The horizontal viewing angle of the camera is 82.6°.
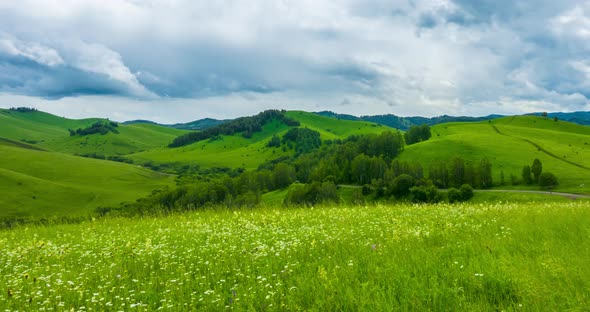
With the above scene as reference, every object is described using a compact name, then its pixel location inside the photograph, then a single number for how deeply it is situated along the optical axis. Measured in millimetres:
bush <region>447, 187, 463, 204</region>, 123288
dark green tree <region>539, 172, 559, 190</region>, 125062
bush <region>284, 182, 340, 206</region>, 131500
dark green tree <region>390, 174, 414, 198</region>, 142125
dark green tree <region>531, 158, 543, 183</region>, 133125
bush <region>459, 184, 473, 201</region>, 125250
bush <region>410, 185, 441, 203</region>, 123450
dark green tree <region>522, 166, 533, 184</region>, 134400
